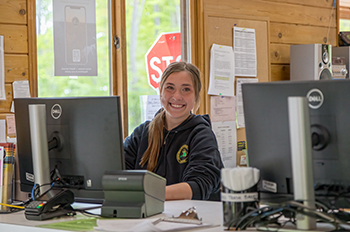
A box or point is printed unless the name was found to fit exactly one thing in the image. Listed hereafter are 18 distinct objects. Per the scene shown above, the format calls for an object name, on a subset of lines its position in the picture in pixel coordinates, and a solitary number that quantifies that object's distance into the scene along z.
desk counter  1.61
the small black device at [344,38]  4.97
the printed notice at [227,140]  4.12
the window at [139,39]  3.69
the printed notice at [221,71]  4.07
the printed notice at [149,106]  3.75
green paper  1.57
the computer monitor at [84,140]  1.81
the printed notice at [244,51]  4.24
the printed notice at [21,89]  3.15
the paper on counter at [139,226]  1.48
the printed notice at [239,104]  4.26
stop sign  3.79
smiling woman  2.32
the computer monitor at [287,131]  1.44
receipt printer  1.68
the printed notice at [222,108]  4.08
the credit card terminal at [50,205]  1.74
